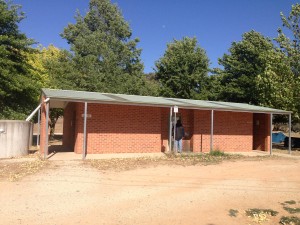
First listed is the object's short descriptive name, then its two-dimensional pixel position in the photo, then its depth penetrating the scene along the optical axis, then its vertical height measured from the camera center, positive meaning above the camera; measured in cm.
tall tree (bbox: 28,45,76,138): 2231 +445
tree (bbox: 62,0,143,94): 2548 +774
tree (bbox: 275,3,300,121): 1933 +636
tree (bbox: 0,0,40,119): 1585 +309
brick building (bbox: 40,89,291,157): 1236 +6
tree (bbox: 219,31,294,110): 1857 +418
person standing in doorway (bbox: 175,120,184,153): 1310 -43
